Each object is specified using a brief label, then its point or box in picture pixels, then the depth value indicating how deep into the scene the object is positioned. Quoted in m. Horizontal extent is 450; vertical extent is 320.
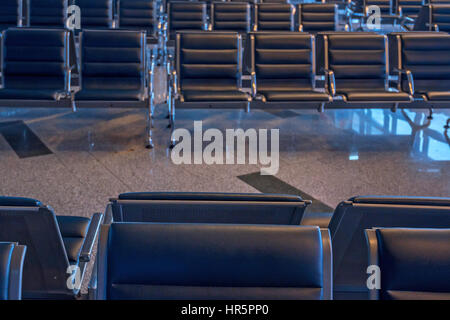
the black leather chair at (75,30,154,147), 4.44
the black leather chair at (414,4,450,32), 6.25
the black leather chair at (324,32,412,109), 4.54
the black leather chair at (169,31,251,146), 4.43
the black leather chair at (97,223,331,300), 1.08
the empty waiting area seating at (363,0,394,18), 8.27
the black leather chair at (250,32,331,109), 4.49
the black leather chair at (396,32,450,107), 4.55
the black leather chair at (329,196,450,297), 1.34
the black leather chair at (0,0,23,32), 5.99
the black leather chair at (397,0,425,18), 8.08
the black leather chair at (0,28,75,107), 4.36
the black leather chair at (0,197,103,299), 1.35
